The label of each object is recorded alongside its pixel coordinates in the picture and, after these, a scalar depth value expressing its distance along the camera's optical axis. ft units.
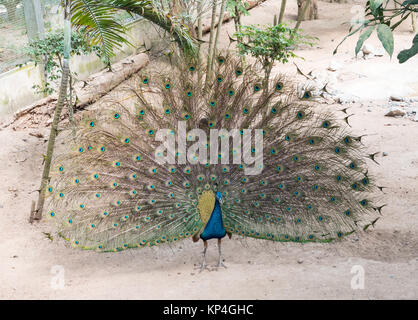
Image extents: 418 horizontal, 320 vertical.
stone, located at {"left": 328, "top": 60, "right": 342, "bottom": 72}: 40.99
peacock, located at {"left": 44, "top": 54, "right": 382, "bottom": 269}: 16.78
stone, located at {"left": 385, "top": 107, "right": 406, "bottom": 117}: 31.27
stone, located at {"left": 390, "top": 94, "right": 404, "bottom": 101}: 34.12
